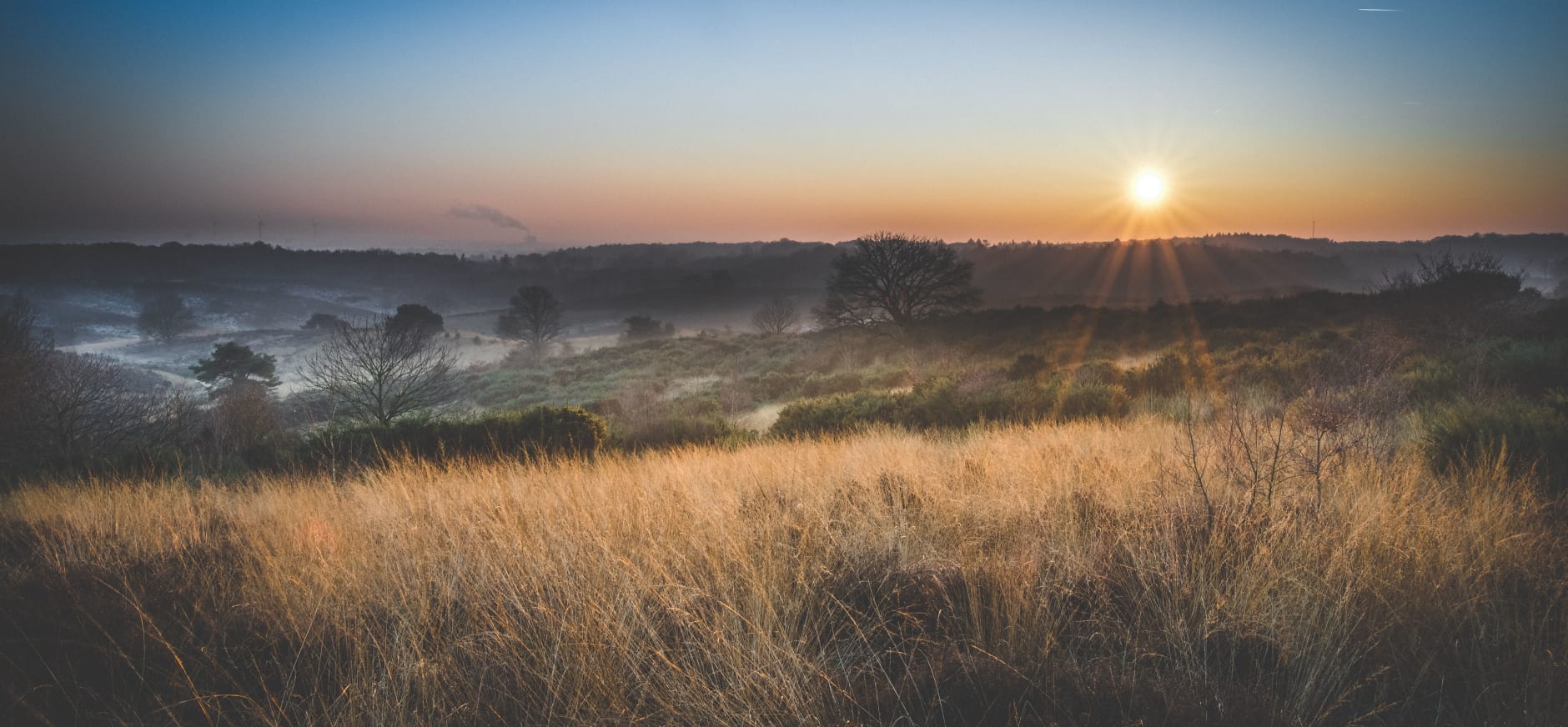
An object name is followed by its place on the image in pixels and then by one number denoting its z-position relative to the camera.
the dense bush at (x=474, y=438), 10.70
